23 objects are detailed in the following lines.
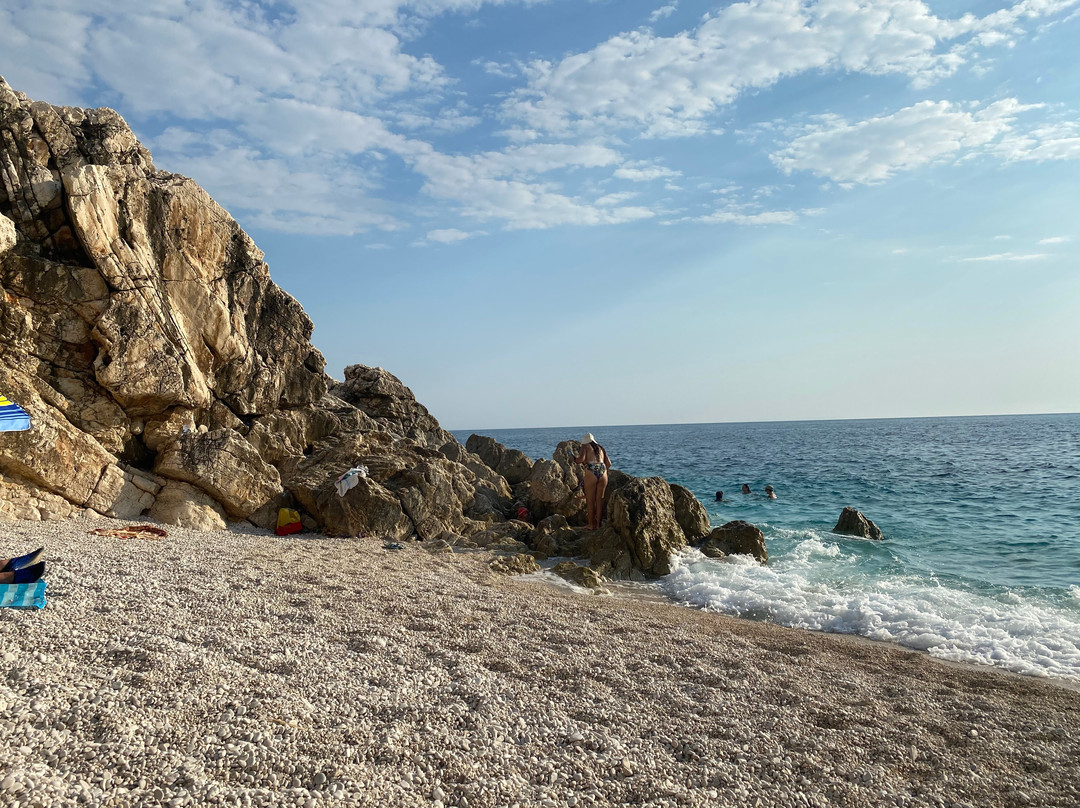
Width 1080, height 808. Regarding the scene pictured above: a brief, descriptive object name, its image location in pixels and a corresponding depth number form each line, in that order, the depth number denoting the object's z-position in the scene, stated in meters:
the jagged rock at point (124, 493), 12.78
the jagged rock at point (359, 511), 15.11
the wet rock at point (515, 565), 13.33
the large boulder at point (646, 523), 14.22
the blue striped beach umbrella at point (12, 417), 8.90
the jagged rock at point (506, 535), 15.54
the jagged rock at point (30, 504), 11.55
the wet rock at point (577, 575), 12.79
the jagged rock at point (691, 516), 16.62
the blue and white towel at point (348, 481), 15.46
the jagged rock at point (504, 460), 24.33
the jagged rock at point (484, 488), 18.13
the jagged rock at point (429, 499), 15.83
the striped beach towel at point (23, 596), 6.84
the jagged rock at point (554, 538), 15.25
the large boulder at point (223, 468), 14.09
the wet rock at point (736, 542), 15.38
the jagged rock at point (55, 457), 11.83
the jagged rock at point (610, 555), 13.90
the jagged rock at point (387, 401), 23.27
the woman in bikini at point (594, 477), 16.88
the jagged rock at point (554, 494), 18.69
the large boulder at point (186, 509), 13.48
